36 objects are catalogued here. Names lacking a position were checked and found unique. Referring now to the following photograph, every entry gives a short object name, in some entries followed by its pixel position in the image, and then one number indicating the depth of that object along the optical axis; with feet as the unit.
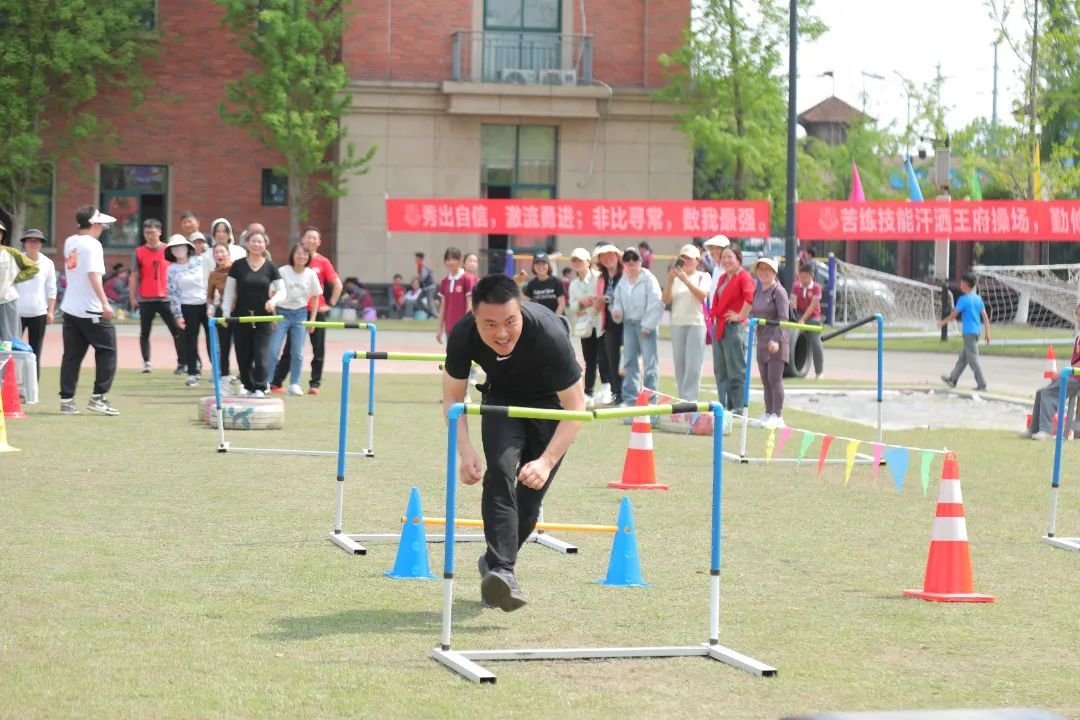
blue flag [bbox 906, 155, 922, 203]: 140.05
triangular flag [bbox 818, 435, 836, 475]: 37.90
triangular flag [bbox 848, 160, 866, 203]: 149.06
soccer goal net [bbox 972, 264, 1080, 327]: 121.39
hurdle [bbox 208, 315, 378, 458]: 44.52
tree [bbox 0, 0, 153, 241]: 132.57
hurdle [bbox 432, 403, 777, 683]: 22.43
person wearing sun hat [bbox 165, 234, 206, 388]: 66.95
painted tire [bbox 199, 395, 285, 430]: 52.80
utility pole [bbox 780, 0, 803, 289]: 103.14
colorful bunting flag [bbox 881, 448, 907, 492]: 33.35
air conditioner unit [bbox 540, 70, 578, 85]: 141.38
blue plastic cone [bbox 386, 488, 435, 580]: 28.84
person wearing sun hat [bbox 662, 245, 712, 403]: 58.34
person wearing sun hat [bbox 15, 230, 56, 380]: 57.16
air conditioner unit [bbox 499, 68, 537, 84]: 141.69
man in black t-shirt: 24.54
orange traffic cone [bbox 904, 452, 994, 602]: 28.12
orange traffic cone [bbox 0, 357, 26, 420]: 53.88
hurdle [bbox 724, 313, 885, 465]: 47.96
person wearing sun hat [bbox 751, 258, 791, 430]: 54.65
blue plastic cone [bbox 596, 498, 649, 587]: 28.78
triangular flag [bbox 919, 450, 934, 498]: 33.49
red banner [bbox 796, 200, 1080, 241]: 110.01
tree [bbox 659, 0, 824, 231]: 139.33
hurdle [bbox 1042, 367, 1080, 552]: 33.71
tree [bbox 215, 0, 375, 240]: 133.80
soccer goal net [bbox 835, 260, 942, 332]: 126.82
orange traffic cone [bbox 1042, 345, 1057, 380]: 55.01
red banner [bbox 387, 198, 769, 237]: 114.93
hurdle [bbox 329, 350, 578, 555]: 31.68
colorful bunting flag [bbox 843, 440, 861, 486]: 36.10
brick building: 140.87
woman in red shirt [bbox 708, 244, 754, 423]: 55.83
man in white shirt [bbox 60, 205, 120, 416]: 53.93
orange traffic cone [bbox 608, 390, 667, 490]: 41.14
